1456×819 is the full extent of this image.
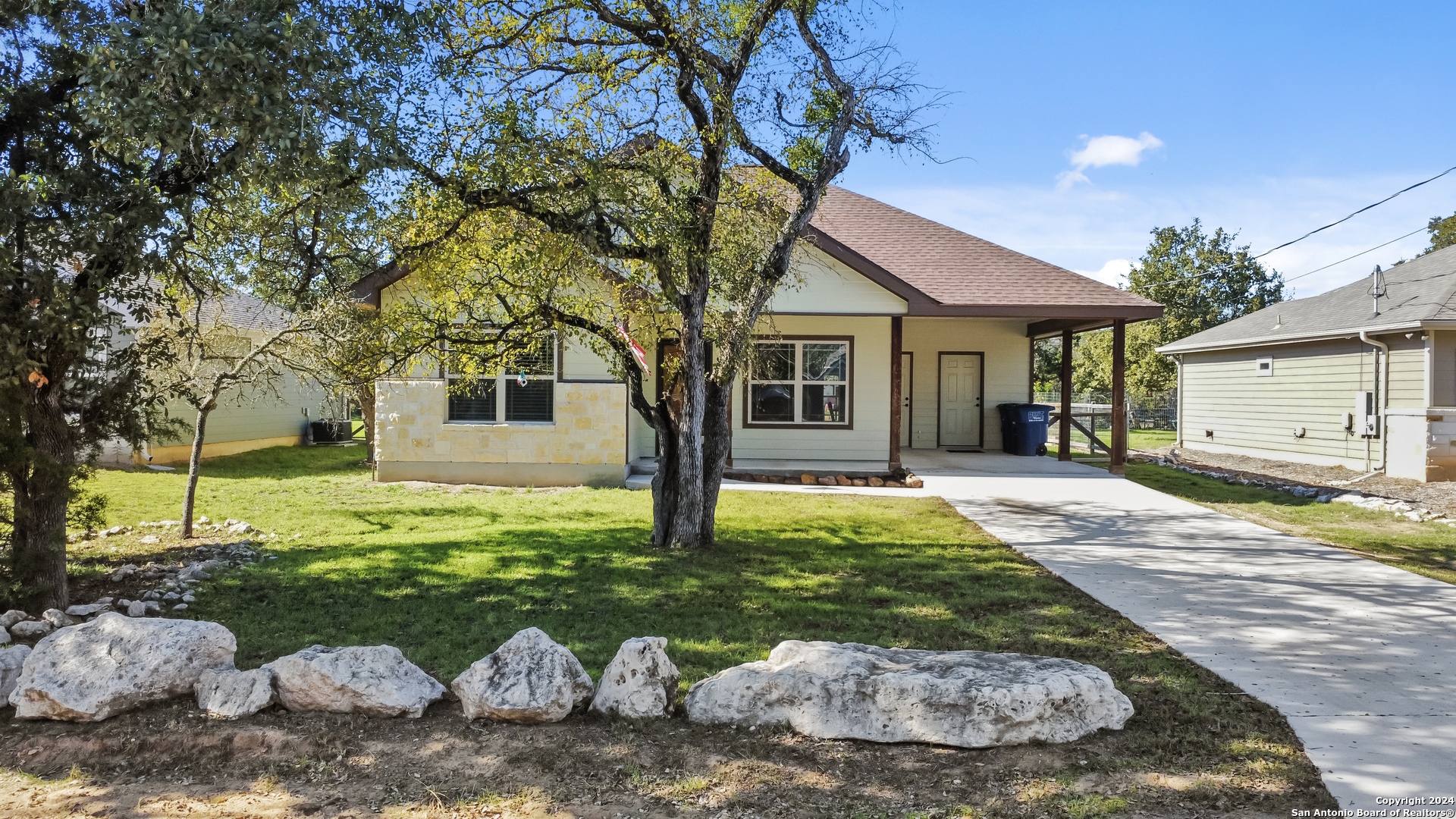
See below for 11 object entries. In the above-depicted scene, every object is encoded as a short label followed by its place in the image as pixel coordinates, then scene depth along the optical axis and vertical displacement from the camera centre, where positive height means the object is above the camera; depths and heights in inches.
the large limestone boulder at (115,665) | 149.9 -47.2
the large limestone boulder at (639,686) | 152.8 -50.2
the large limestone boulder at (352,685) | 151.7 -50.1
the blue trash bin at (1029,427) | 642.8 -6.5
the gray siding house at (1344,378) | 564.4 +33.9
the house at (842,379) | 515.8 +28.1
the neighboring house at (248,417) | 649.0 -0.8
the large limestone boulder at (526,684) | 149.3 -49.4
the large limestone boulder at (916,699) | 141.6 -49.9
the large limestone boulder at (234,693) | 151.3 -51.5
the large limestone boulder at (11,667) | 157.8 -48.9
